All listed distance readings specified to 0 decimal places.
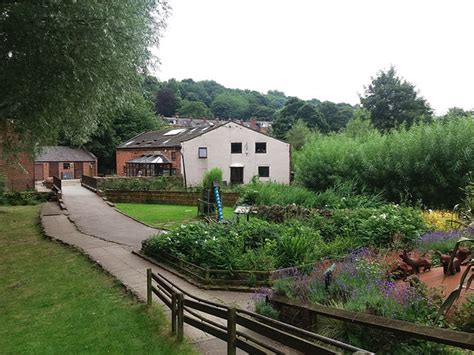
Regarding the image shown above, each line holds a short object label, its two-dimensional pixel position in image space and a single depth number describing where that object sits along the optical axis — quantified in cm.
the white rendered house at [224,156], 3681
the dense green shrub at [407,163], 1250
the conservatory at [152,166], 3806
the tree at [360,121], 4200
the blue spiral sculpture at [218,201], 1413
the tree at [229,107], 10912
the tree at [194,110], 10212
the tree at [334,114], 6988
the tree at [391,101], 4669
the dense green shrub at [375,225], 859
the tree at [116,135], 5297
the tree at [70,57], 895
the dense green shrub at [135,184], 2678
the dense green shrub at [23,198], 2338
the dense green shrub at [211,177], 1816
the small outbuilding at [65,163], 4734
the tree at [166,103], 10575
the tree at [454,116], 1347
